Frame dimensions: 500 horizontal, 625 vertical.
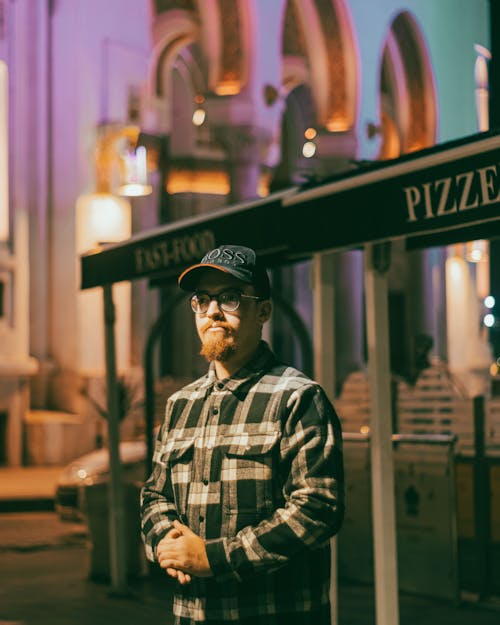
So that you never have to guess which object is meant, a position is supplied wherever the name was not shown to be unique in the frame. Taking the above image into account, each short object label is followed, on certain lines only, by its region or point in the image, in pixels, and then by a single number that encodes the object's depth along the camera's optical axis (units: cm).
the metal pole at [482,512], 774
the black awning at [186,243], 564
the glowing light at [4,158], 1808
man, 290
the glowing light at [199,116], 1892
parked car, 1213
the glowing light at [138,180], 1573
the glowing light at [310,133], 2097
